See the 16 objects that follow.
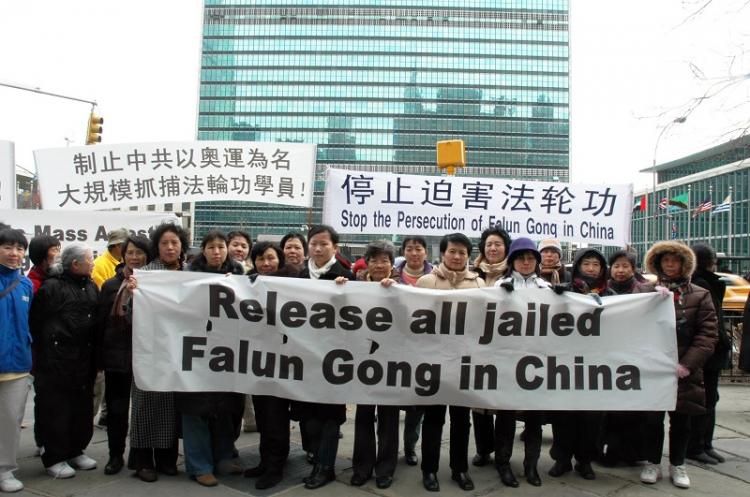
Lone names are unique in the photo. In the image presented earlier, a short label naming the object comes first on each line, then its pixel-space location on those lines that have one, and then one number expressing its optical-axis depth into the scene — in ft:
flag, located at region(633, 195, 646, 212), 127.17
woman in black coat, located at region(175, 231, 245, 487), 13.56
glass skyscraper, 337.11
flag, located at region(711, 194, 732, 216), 123.75
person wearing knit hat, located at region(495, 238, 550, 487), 13.89
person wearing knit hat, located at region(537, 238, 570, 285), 17.11
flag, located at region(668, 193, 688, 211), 126.38
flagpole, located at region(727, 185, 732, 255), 176.82
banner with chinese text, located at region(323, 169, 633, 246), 22.95
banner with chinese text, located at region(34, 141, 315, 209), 23.32
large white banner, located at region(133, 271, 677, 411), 13.73
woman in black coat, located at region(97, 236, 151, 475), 13.94
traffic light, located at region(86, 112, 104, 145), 41.50
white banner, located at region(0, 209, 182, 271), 22.26
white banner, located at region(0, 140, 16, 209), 22.06
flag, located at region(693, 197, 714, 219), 120.84
